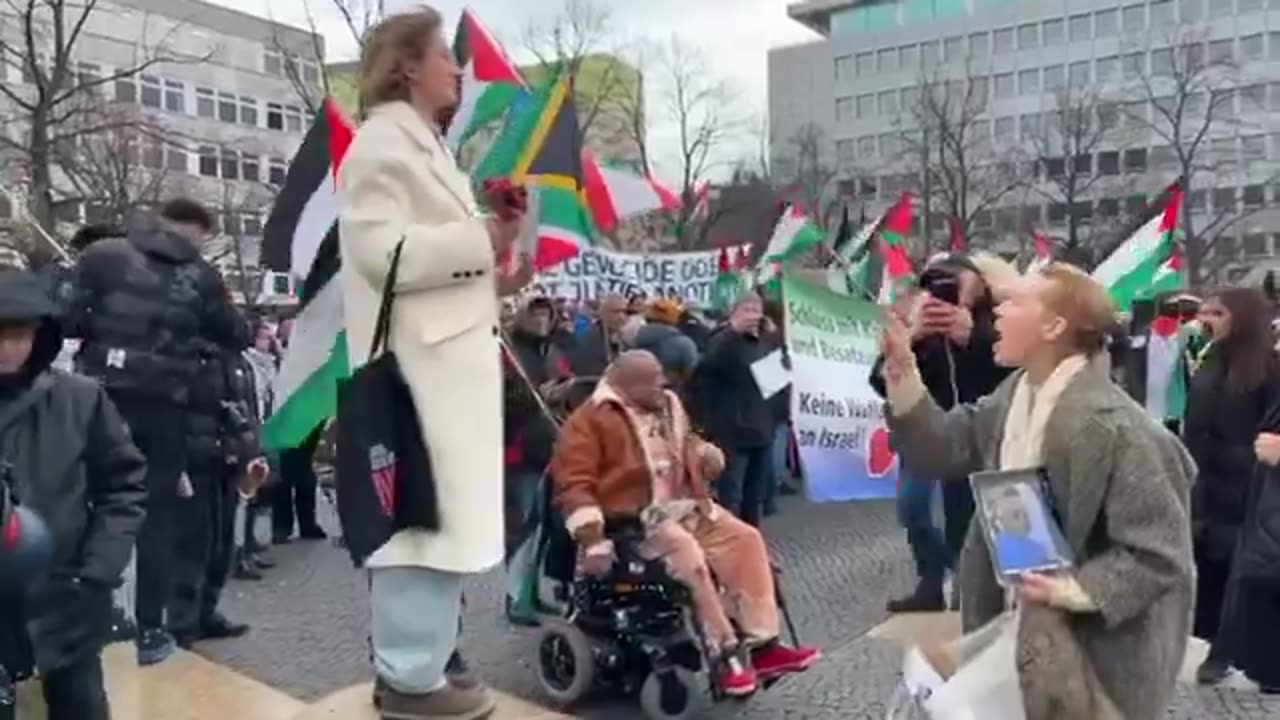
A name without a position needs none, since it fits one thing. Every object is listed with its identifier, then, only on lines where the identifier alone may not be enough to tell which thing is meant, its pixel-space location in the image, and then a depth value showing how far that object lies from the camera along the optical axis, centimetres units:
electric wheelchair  565
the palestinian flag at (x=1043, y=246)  1266
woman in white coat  415
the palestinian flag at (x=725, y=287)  1327
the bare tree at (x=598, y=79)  4019
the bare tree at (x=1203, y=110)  4906
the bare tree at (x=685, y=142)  3809
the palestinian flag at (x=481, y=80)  687
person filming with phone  409
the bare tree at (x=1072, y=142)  3797
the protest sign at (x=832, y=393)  892
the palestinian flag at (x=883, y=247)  1152
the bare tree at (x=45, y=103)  1702
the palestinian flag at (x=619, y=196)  876
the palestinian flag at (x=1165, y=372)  1090
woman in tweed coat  332
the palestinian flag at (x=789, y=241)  1352
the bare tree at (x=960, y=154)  3944
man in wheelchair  559
